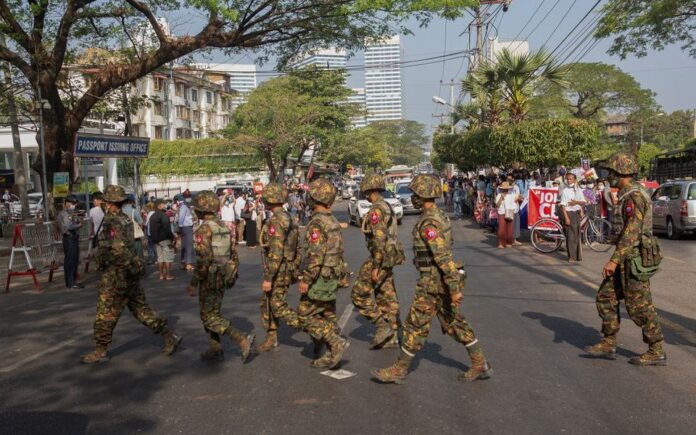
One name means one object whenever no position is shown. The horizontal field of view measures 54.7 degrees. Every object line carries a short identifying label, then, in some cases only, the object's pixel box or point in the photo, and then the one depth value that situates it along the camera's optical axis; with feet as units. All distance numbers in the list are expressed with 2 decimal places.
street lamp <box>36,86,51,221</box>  51.01
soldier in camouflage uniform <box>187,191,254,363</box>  20.83
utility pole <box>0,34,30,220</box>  85.51
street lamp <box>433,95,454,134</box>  160.39
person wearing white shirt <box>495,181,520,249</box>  51.62
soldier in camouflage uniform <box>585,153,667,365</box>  19.07
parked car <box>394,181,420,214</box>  101.86
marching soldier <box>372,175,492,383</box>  17.65
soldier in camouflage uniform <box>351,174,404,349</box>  21.71
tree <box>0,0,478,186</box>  50.75
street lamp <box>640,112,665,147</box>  198.68
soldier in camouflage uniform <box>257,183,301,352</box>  20.93
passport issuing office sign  51.44
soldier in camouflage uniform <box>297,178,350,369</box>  19.63
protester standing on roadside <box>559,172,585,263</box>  43.16
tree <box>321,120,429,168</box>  169.82
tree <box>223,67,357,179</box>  127.54
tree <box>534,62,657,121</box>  188.34
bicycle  47.70
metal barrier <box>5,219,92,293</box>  38.75
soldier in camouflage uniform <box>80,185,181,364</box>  21.71
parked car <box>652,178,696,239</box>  53.31
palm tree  63.87
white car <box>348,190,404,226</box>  82.25
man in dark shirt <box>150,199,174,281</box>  40.78
